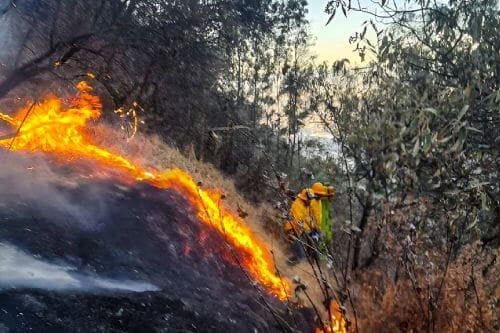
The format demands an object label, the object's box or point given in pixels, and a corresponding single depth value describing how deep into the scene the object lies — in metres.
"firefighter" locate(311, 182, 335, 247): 10.21
